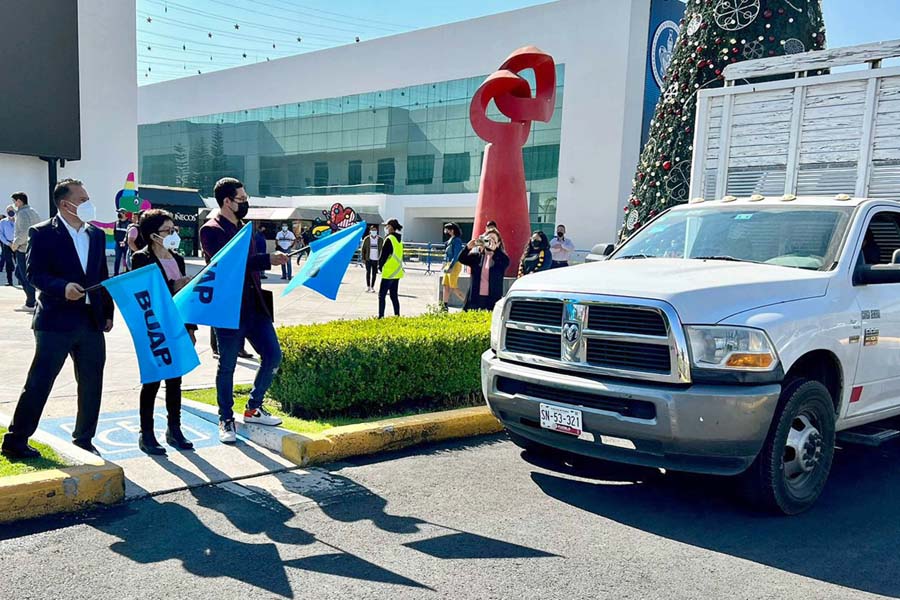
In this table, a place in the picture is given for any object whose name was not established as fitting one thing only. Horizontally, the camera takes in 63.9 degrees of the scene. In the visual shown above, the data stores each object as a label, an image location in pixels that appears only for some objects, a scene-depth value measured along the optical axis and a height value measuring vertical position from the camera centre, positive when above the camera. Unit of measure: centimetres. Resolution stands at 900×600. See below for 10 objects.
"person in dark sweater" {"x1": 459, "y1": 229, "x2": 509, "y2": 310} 1079 -67
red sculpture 1634 +196
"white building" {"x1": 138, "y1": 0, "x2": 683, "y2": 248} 4359 +765
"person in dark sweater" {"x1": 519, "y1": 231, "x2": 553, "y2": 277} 1255 -55
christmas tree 1037 +258
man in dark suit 455 -64
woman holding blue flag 521 -126
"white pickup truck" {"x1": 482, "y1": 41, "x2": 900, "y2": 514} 413 -70
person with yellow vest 1169 -75
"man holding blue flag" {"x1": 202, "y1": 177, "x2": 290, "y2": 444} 550 -73
